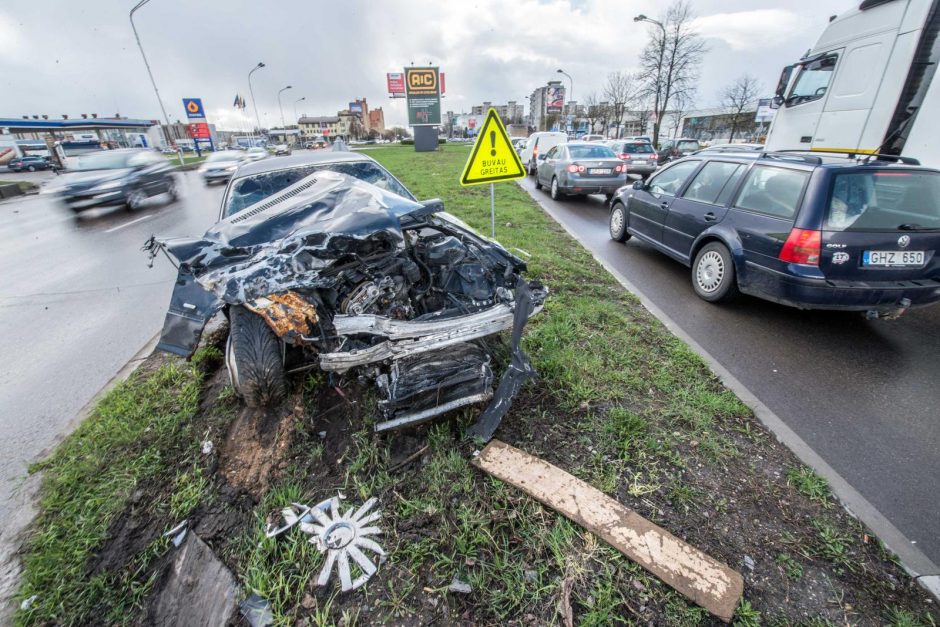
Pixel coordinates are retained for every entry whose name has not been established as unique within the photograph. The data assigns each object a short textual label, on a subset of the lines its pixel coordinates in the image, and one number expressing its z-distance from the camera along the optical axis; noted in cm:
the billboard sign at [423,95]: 4256
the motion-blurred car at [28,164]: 2953
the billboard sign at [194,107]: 2753
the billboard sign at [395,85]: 4903
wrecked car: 246
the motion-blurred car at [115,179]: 1012
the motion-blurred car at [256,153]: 2098
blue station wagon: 342
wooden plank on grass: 177
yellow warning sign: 494
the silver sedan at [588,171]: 1039
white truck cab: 570
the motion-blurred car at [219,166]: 1747
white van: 1756
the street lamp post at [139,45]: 1922
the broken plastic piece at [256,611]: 171
